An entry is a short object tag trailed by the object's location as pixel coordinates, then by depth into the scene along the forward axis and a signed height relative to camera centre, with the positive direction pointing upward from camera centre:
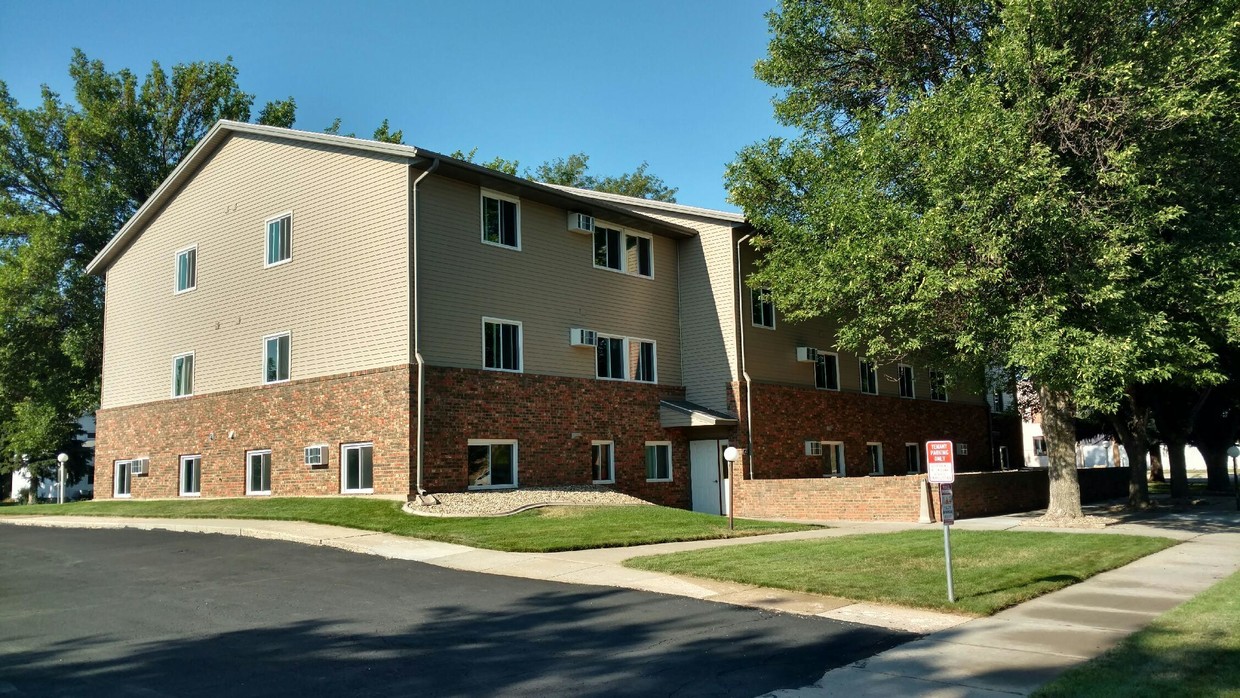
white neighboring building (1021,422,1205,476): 64.94 -0.97
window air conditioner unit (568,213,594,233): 23.64 +6.10
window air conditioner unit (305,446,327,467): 21.09 +0.19
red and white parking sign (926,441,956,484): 10.19 -0.20
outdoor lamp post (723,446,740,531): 17.09 -0.14
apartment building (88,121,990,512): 20.33 +3.09
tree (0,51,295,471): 34.53 +11.01
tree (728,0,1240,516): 16.53 +4.63
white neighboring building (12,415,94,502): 48.41 -0.77
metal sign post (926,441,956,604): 10.20 -0.33
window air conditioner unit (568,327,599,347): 23.36 +3.07
